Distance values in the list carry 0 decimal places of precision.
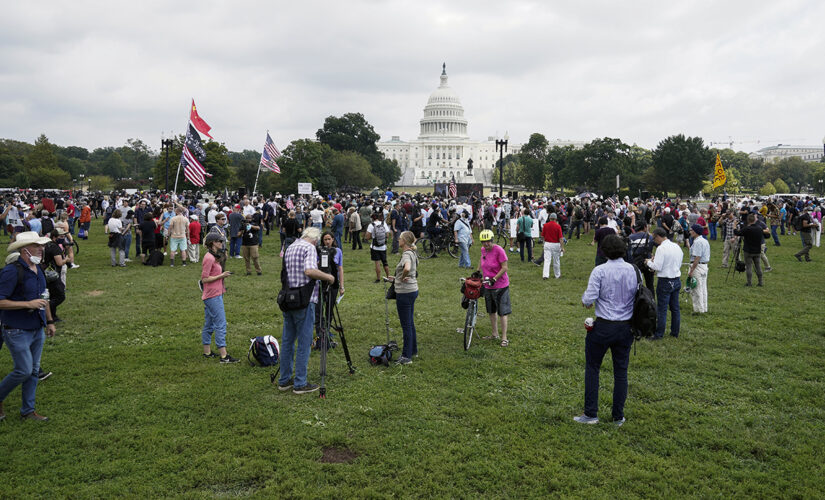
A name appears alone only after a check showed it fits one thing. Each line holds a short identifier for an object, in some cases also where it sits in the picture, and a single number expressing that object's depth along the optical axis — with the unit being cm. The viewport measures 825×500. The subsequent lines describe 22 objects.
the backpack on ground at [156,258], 1617
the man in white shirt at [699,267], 988
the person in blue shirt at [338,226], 1756
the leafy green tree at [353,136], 8669
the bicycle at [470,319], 827
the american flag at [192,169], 2331
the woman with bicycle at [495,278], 831
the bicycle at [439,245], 1872
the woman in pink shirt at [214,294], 734
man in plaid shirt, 612
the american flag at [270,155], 3125
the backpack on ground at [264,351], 760
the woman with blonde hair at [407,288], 729
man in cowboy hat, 534
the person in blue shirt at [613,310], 544
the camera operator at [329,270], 643
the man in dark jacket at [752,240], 1235
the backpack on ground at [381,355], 757
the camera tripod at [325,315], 647
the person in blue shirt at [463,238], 1580
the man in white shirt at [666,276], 845
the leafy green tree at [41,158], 7188
